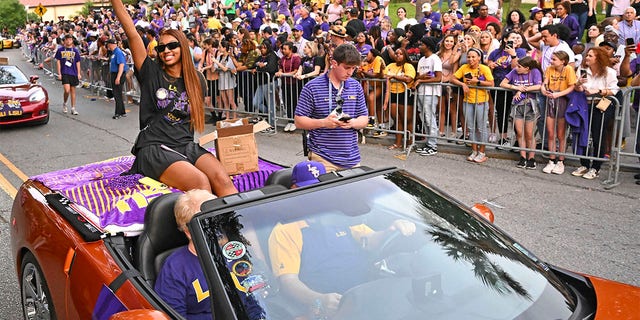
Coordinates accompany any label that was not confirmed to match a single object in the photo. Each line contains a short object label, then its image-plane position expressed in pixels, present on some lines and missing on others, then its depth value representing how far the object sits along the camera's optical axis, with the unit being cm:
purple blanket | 363
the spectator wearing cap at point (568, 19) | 1174
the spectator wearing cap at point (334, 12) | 1789
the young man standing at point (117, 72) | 1441
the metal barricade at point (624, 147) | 766
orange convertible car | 241
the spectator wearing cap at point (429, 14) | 1452
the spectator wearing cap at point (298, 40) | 1301
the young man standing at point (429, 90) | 970
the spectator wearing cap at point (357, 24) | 1386
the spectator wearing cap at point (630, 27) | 1116
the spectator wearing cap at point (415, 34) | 1147
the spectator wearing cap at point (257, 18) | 2059
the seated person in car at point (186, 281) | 292
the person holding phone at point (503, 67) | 904
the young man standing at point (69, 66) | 1468
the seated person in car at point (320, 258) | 243
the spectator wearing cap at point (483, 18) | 1271
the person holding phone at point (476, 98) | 909
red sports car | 1222
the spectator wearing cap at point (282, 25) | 1724
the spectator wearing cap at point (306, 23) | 1653
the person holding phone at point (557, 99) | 820
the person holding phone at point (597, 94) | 796
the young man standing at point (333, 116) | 505
